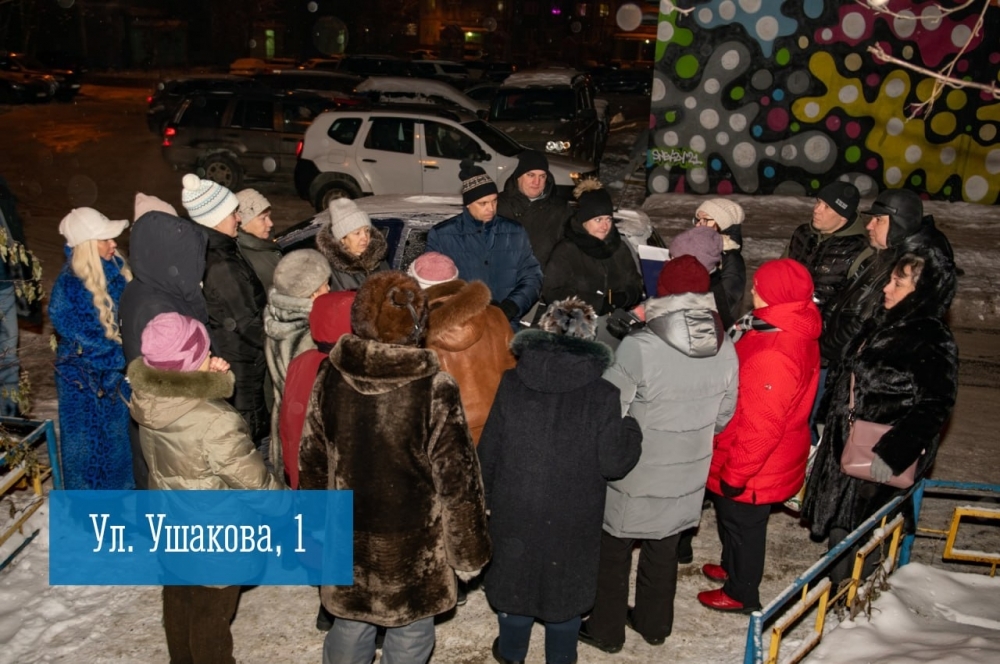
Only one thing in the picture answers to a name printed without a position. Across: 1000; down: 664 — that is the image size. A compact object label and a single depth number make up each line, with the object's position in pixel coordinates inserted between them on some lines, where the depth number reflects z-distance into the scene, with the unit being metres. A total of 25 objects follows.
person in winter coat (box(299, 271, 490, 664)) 3.20
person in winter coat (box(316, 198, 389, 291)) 5.17
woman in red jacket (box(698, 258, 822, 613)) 4.07
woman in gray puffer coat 3.79
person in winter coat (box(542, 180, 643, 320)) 5.56
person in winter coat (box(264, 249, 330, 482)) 4.43
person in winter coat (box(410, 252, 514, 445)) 3.97
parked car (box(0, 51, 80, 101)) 29.16
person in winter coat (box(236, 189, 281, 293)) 5.41
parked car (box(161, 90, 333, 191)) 15.21
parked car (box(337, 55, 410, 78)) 28.23
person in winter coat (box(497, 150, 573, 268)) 6.46
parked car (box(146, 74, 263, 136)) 18.75
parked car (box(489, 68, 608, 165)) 16.09
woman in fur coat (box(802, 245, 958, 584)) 4.09
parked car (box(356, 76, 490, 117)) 19.84
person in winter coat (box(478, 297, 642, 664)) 3.46
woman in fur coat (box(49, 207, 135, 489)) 4.79
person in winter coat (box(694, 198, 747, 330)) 5.61
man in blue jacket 5.78
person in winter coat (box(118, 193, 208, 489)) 4.55
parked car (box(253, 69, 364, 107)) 24.31
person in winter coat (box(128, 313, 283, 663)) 3.46
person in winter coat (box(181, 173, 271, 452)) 4.97
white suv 13.42
